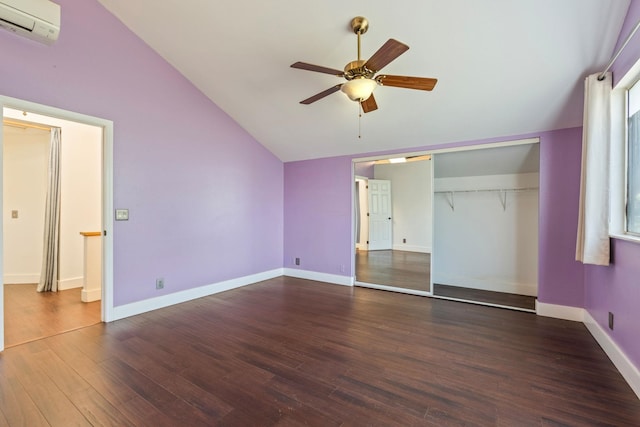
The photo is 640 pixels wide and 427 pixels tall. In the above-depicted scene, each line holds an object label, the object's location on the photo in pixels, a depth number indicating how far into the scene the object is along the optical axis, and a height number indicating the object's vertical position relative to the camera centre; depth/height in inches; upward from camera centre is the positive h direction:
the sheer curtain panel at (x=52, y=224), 166.2 -7.4
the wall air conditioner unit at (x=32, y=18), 88.1 +62.9
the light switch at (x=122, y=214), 125.4 -1.1
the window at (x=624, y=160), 87.8 +18.1
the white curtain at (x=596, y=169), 94.2 +15.9
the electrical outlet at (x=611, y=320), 95.0 -35.1
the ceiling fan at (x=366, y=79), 83.3 +41.5
